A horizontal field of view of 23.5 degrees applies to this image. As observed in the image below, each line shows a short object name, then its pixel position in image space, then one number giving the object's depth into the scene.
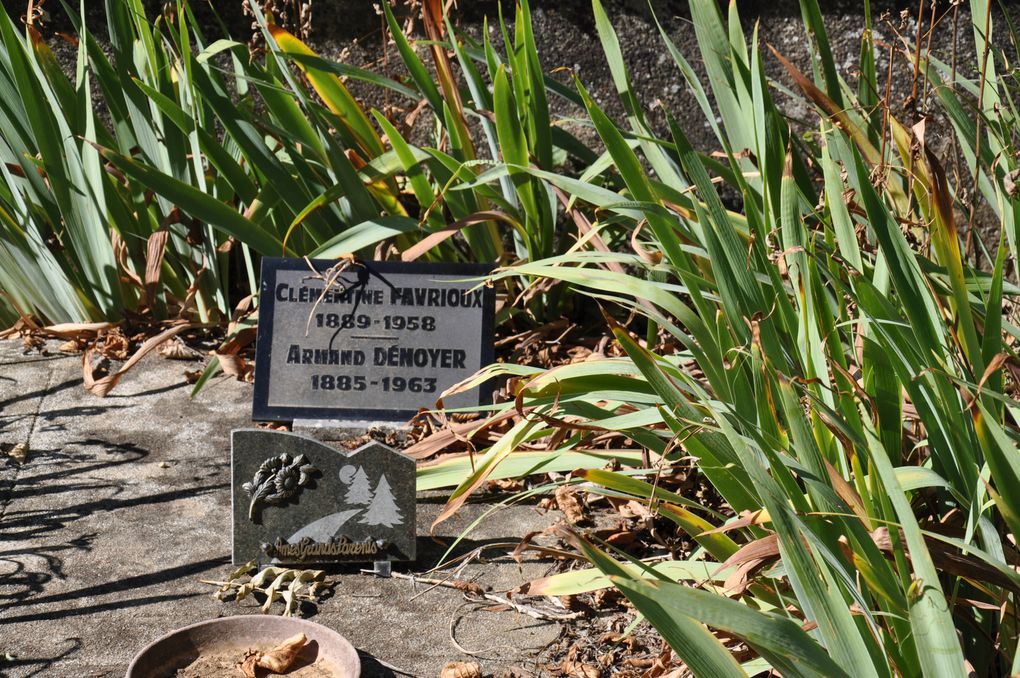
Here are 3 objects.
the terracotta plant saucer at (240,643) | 2.52
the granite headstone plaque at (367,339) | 2.98
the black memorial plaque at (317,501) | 2.67
